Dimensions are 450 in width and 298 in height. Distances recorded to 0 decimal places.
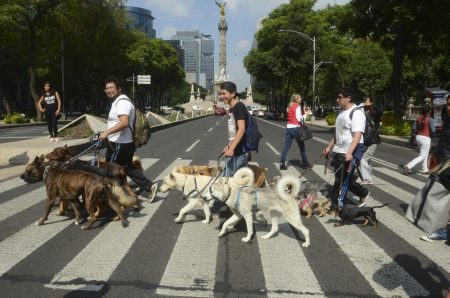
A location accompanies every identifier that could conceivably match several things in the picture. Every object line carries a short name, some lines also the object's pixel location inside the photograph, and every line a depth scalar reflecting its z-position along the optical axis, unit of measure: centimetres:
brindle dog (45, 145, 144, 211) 640
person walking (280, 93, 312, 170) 1183
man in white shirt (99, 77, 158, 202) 634
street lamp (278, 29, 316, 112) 4505
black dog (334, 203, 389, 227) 621
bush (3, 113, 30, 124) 3716
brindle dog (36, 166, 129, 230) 571
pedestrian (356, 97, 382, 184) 814
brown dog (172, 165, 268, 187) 666
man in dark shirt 592
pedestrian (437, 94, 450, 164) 646
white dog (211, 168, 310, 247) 526
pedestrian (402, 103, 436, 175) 1135
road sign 5731
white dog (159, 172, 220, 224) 593
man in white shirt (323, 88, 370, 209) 615
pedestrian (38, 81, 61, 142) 1348
